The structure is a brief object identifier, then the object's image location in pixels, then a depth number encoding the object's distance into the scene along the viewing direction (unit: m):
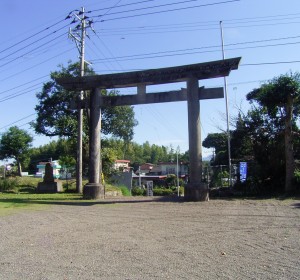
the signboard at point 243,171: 19.85
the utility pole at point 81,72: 24.42
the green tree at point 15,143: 47.31
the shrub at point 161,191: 36.81
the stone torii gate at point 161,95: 15.62
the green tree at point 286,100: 16.30
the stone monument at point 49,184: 25.25
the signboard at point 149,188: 30.04
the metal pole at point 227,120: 23.89
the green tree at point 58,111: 30.53
